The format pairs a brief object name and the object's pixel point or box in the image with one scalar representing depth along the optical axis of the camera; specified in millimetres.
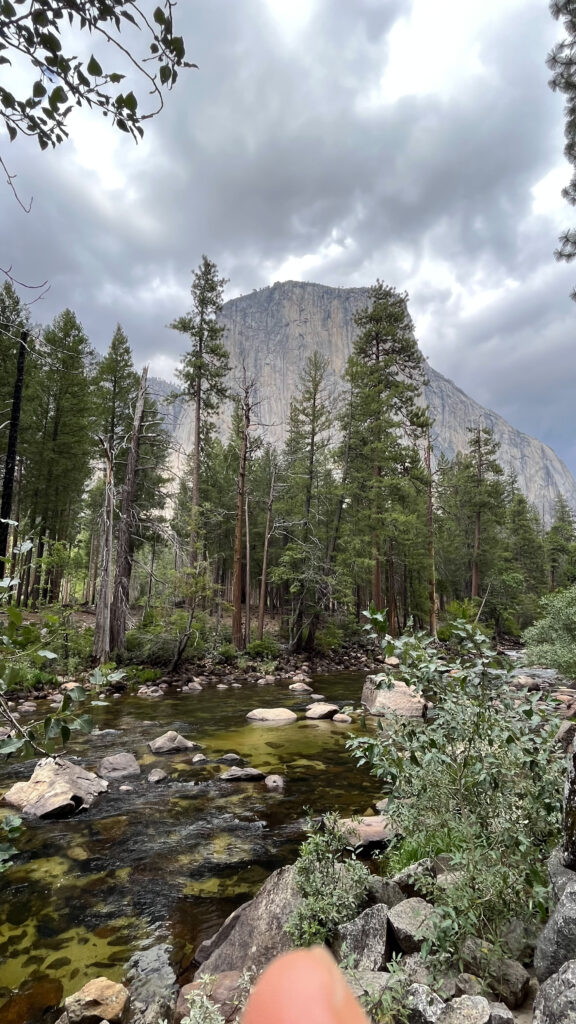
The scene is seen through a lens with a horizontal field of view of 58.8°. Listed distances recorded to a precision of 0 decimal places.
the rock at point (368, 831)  4570
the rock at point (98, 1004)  3092
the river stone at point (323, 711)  11875
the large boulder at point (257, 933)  3480
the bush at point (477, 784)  2949
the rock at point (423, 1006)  2309
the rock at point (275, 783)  7234
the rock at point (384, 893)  3627
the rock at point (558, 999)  1933
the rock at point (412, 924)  2844
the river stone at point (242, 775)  7562
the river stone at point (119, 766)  7613
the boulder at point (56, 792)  6211
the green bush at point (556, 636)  12367
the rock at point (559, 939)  2510
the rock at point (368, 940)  2918
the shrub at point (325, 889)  3332
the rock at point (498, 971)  2680
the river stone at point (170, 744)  8867
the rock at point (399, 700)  11932
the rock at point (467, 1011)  2248
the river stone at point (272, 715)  11422
